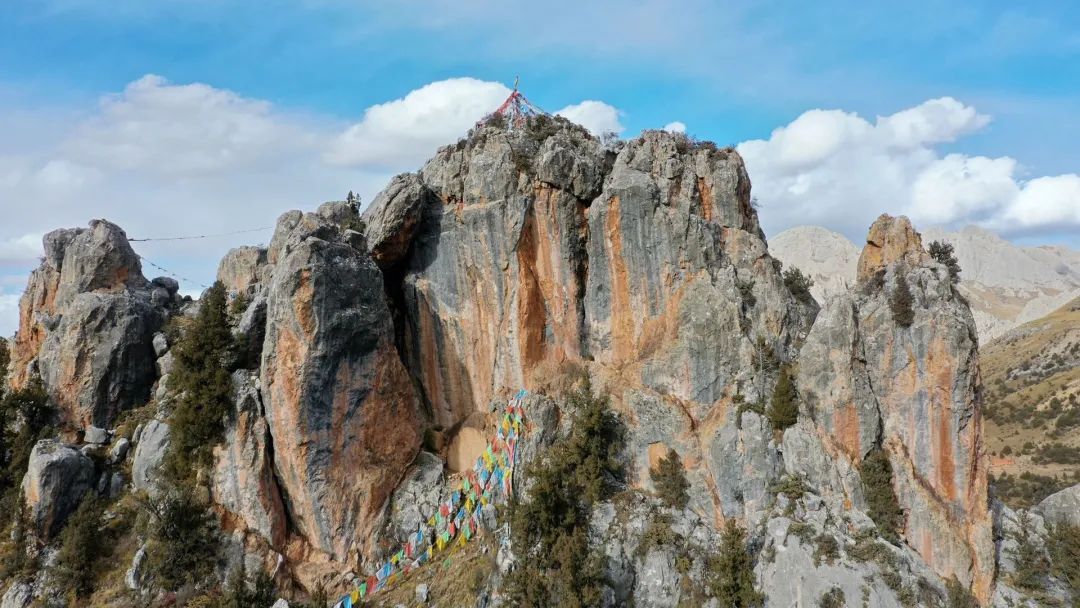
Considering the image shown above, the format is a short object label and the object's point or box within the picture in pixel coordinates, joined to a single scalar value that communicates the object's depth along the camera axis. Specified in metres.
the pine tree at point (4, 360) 40.34
